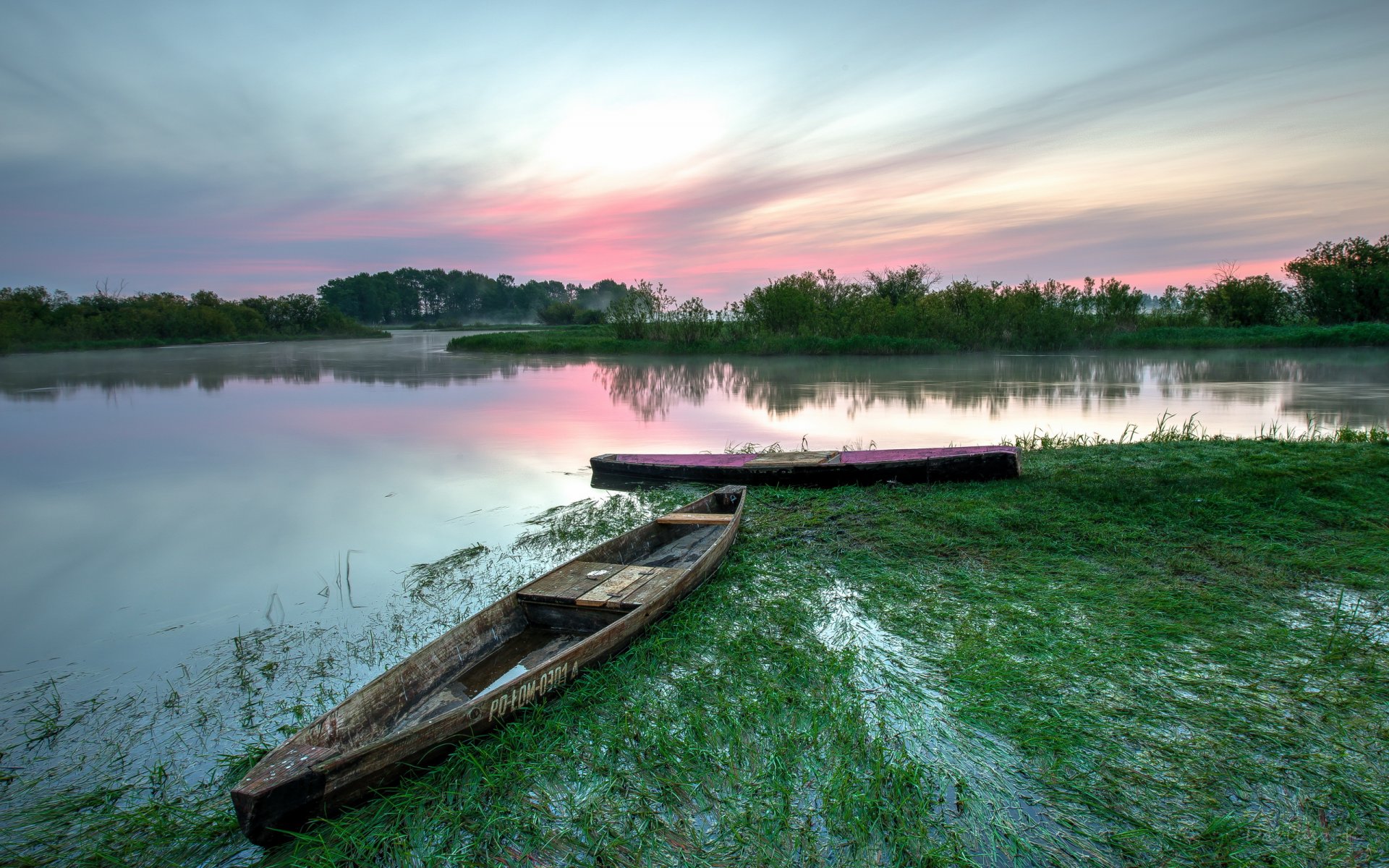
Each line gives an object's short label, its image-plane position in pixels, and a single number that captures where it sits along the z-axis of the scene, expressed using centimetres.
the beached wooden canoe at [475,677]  256
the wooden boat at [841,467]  776
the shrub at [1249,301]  3244
